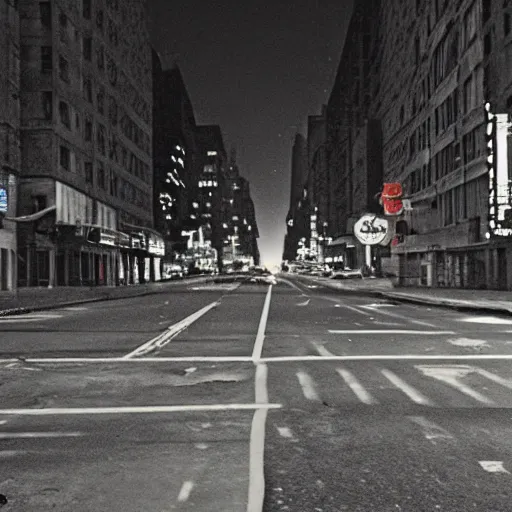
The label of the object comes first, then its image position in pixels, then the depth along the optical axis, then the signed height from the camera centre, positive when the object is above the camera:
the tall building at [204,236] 170.45 +8.49
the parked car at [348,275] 74.66 -1.23
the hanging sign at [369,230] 54.84 +3.17
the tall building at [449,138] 38.94 +10.34
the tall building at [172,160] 143.91 +25.52
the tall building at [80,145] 50.62 +11.53
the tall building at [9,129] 44.69 +10.31
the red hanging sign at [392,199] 57.31 +6.04
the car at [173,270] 127.61 -1.14
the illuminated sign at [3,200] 40.22 +4.18
